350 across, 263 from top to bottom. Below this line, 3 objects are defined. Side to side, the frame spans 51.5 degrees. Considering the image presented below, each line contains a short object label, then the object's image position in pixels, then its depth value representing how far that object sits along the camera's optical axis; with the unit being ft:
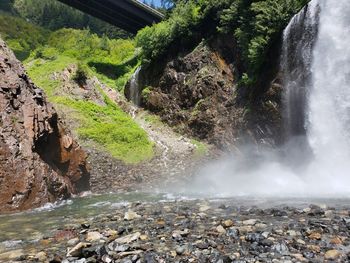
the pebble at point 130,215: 30.08
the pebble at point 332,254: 19.02
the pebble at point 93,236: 23.47
